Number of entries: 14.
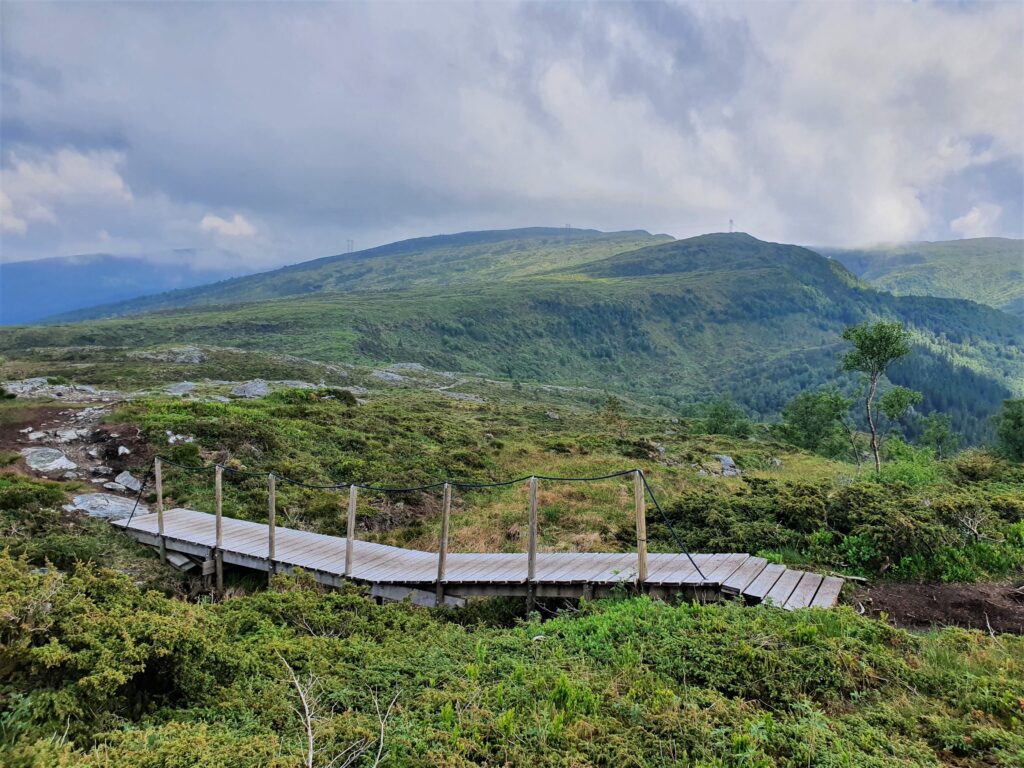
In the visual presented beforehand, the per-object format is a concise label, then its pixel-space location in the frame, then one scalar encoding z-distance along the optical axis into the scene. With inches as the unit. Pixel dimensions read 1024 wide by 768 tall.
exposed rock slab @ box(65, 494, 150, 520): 585.6
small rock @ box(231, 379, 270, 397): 1544.0
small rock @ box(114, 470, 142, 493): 671.8
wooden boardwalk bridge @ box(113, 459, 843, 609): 333.1
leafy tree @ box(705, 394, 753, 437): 2380.7
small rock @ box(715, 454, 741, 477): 1112.3
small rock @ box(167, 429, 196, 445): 770.2
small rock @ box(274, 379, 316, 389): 2132.1
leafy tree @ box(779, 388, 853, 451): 2036.2
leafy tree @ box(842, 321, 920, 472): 1053.2
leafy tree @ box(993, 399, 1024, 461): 1353.1
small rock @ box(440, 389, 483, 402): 2789.9
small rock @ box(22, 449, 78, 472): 669.3
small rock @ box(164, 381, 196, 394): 1506.9
